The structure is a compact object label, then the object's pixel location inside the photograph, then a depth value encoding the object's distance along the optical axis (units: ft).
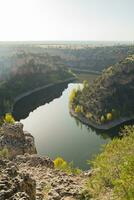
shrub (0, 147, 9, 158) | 87.27
